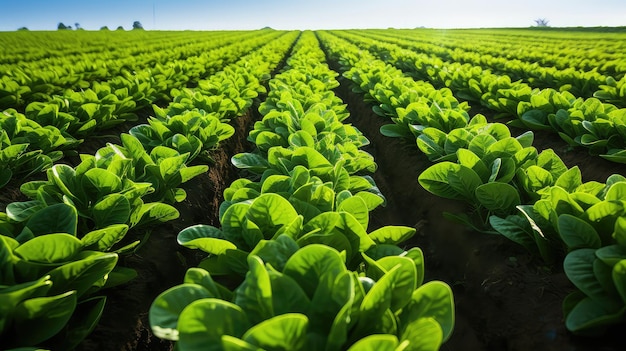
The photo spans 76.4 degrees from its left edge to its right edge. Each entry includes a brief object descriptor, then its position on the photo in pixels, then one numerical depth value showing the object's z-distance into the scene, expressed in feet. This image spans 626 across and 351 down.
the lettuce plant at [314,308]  3.28
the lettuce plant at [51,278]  4.09
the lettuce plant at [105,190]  6.07
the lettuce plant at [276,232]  4.90
